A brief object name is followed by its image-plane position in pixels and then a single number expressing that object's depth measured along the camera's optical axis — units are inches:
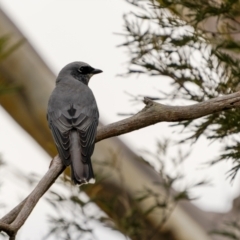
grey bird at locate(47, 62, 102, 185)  337.4
